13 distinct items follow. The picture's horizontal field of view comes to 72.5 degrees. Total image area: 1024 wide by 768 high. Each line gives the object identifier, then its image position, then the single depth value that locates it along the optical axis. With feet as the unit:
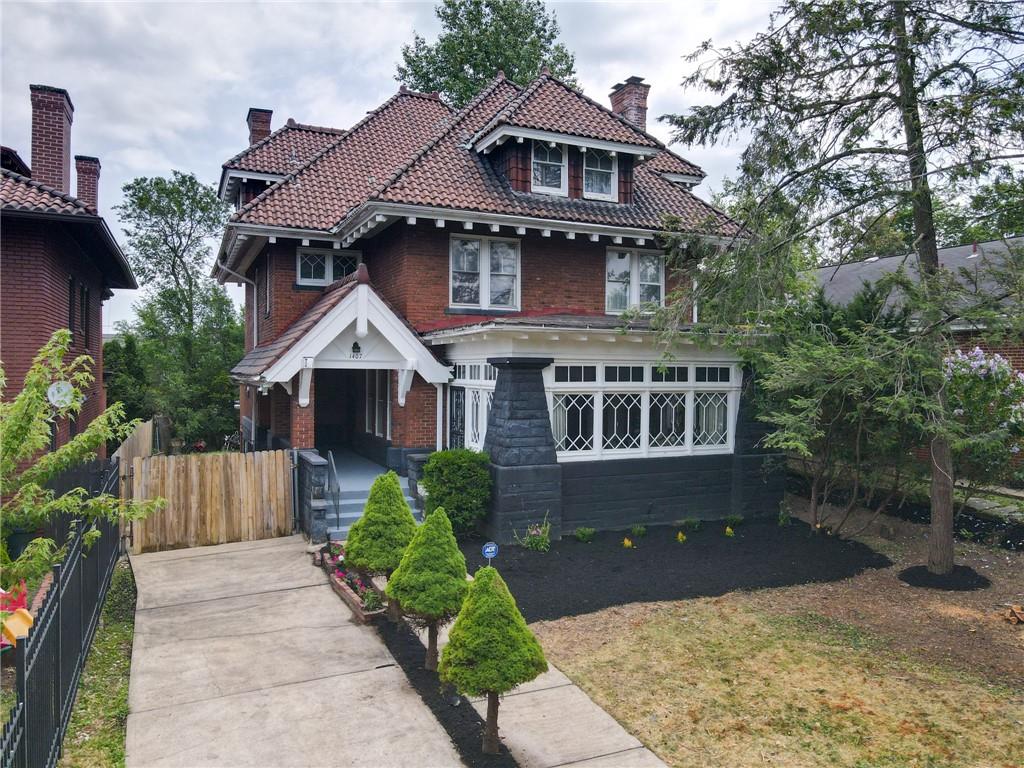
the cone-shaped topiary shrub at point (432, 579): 21.42
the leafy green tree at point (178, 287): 97.25
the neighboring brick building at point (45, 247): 39.11
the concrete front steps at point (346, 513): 38.73
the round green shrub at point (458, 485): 36.94
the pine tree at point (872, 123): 29.45
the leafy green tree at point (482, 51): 107.76
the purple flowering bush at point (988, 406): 35.27
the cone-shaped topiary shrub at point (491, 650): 17.30
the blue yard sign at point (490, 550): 24.06
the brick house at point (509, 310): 39.24
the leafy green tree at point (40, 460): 18.38
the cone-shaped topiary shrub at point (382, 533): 26.25
